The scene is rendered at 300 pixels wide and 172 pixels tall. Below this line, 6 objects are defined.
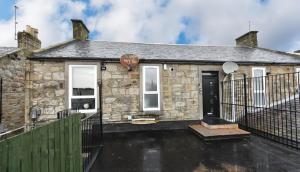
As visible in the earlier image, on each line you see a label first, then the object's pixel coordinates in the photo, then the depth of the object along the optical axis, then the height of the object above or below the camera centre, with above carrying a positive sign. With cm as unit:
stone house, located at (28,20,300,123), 691 +33
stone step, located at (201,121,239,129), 655 -158
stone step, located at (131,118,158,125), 681 -141
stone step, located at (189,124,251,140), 579 -170
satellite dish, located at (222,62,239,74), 764 +91
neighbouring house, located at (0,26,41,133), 599 +19
